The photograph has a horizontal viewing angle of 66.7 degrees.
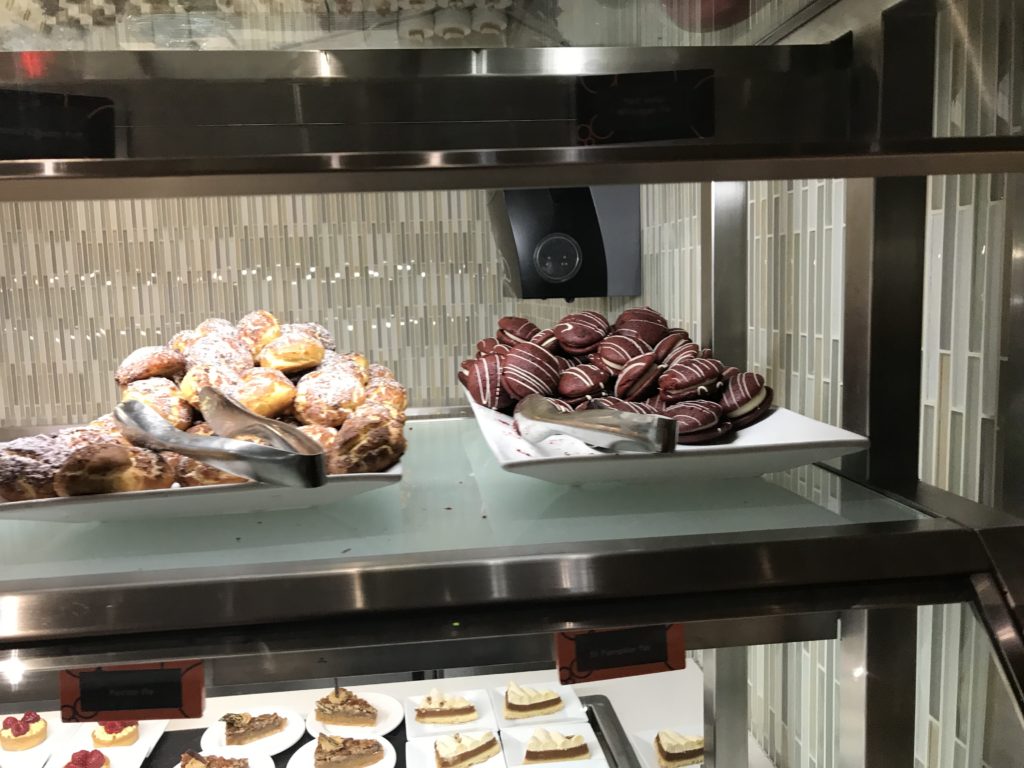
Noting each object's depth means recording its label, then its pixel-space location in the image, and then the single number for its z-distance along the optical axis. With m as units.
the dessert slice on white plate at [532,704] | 1.33
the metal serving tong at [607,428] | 0.64
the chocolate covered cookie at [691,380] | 0.79
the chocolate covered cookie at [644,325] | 0.98
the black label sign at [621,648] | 0.56
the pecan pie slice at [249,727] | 1.25
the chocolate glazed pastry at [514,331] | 1.12
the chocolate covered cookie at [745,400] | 0.78
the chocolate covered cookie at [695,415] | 0.73
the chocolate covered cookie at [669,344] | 0.92
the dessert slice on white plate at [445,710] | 1.33
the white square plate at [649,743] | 1.18
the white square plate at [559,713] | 1.31
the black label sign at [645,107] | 0.61
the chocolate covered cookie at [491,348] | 1.02
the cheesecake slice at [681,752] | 1.15
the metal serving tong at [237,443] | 0.57
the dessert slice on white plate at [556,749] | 1.21
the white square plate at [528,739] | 1.23
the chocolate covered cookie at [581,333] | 0.99
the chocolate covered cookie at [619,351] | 0.90
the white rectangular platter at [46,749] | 1.24
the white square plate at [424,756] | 1.24
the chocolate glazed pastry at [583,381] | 0.88
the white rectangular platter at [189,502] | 0.60
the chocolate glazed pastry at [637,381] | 0.85
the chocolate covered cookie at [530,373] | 0.89
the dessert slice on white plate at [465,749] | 1.21
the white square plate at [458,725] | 1.31
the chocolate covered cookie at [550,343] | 1.01
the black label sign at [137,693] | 0.53
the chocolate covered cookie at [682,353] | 0.86
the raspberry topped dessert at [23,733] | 1.27
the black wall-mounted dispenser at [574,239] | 1.67
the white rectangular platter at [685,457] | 0.65
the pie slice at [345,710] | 1.32
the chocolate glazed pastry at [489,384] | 0.91
